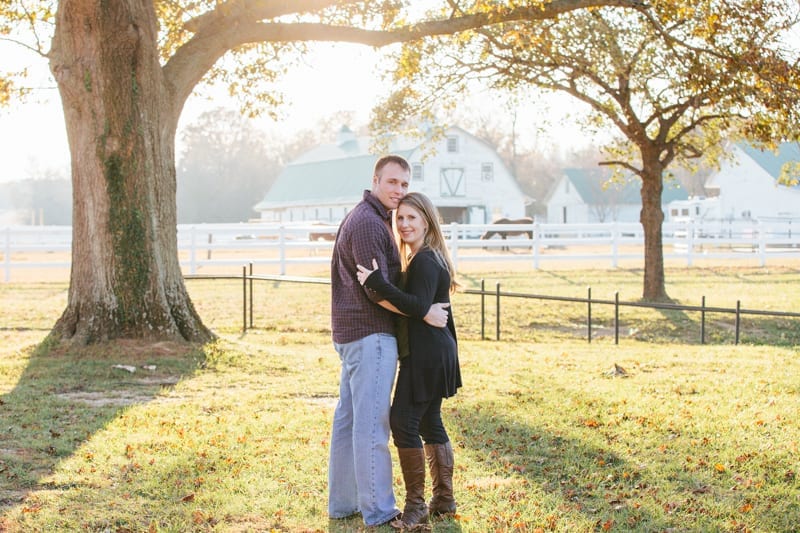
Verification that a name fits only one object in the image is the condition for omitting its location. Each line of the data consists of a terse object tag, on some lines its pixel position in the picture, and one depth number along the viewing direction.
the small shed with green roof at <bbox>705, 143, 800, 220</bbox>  54.38
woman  4.97
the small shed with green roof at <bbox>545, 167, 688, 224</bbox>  70.56
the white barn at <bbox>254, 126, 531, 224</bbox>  52.31
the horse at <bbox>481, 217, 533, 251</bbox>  42.87
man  4.91
